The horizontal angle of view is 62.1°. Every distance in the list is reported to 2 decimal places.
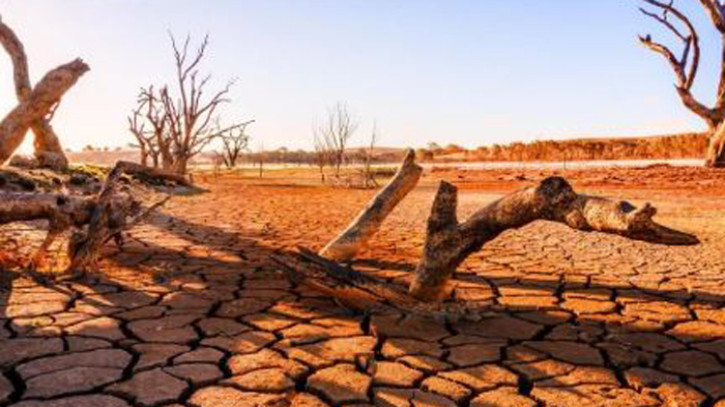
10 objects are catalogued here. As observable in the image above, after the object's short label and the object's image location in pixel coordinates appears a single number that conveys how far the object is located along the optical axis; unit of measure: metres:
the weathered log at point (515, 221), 2.45
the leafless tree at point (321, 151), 24.41
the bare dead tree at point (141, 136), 20.12
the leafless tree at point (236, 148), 33.31
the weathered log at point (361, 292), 3.55
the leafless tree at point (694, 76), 17.05
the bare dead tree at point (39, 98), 10.52
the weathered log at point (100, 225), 4.41
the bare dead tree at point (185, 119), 18.86
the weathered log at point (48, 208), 4.27
